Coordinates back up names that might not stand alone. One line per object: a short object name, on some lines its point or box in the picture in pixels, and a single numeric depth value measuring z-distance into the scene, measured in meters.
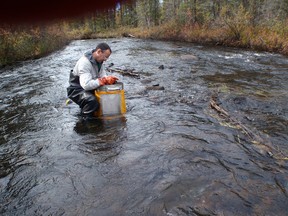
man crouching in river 5.40
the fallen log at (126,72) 9.71
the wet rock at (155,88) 7.99
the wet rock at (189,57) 12.81
